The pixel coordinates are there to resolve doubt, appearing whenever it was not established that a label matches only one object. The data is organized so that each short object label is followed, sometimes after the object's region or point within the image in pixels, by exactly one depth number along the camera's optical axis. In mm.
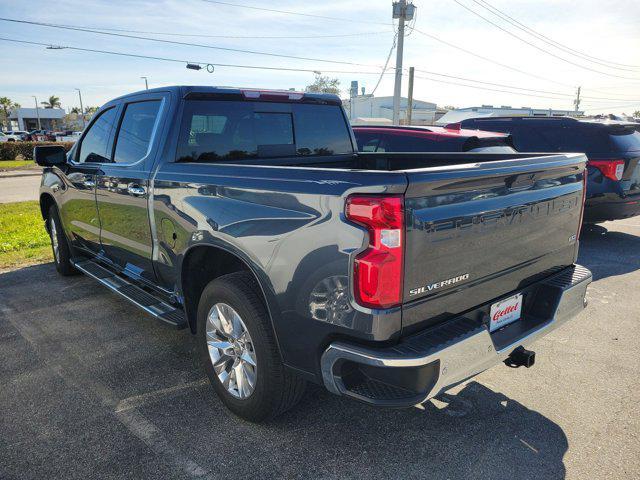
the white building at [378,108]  63241
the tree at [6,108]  98812
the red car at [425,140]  6336
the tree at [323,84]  65500
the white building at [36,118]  99500
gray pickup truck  2164
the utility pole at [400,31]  23438
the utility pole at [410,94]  25991
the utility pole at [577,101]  85500
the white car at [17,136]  49275
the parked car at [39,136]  50556
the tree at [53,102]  123731
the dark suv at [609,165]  6840
